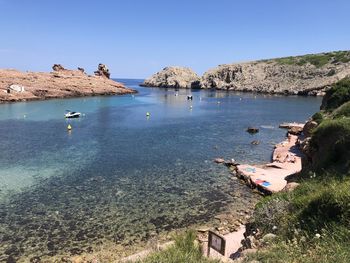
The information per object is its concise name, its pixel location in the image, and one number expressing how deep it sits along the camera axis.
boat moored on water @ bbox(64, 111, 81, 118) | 68.81
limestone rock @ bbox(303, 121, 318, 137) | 40.36
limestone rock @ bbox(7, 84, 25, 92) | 107.35
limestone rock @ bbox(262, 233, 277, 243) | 11.35
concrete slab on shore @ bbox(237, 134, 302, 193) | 27.08
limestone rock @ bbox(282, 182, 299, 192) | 16.70
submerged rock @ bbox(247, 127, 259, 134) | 54.40
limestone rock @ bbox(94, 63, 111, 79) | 167.12
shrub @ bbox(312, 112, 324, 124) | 39.22
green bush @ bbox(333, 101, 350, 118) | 27.20
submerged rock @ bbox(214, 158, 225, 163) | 35.32
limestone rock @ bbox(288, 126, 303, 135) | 50.22
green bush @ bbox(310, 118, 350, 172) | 17.67
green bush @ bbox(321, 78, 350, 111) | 38.58
